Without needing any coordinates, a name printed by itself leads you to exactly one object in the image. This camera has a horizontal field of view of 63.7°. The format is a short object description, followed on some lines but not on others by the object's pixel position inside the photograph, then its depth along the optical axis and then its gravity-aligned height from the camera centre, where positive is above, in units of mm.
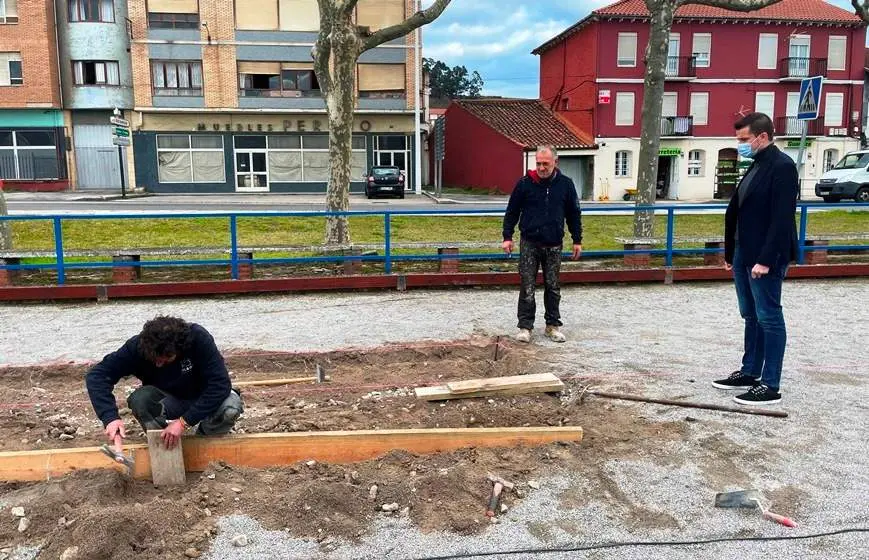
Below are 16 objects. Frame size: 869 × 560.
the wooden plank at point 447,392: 5051 -1481
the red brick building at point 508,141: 34344 +2357
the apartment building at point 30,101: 32719 +4191
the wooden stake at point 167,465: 3732 -1475
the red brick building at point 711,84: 35344 +5332
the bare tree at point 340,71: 11453 +1951
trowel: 3527 -1582
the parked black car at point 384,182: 30172 +268
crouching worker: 3570 -1055
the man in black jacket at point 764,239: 4742 -369
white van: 26125 +184
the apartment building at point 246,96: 33625 +4534
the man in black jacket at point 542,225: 6852 -366
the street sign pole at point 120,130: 27609 +2436
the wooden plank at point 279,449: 3814 -1477
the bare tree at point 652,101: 12609 +1554
